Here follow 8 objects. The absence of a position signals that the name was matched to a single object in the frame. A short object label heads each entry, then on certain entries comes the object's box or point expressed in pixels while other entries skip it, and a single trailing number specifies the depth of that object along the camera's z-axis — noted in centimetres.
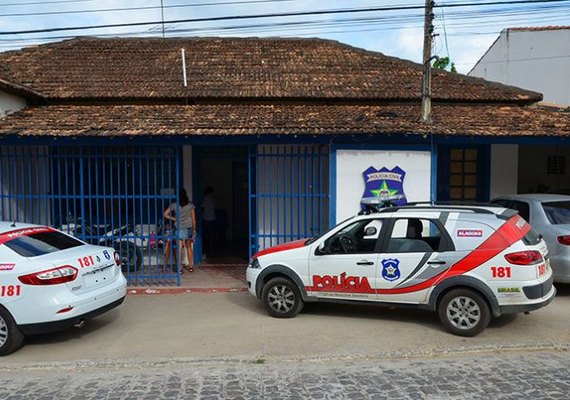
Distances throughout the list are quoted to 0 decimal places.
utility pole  917
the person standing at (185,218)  948
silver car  747
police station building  880
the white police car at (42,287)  545
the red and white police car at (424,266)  585
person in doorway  1162
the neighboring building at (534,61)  1980
